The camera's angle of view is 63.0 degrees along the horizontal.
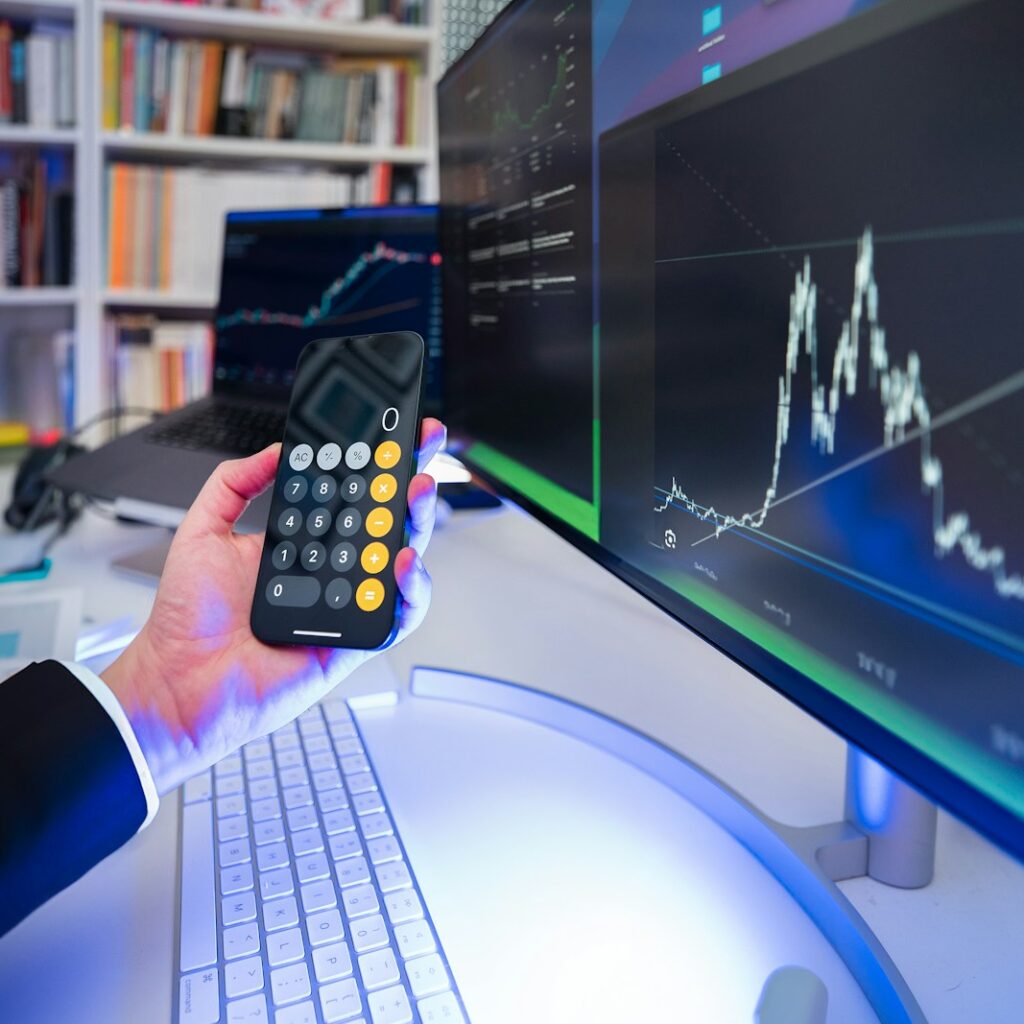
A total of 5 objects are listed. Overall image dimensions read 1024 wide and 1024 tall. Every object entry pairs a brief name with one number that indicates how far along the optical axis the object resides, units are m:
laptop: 0.86
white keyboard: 0.30
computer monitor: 0.23
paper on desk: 0.60
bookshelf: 1.61
